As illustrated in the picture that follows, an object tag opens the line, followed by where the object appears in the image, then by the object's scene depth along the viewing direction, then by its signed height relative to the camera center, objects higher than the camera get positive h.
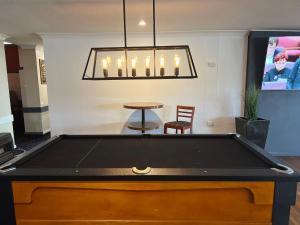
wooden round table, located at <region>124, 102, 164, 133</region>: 3.77 -0.79
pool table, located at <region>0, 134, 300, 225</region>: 1.53 -0.79
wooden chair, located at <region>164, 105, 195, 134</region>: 3.92 -0.77
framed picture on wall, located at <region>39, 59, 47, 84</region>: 6.06 +0.19
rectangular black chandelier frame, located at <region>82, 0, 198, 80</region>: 2.14 +0.28
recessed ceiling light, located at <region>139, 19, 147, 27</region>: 3.62 +0.88
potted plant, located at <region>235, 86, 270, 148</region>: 3.95 -0.79
